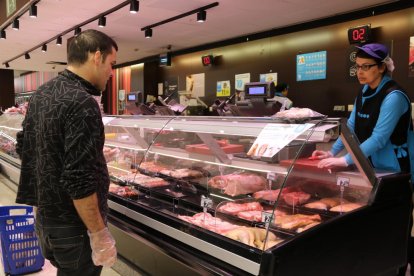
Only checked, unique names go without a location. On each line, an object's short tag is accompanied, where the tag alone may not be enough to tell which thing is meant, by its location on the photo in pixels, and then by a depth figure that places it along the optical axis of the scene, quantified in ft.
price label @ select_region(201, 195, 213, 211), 7.75
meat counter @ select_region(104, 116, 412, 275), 5.74
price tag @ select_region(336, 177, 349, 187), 6.96
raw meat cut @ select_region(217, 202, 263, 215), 7.30
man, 5.14
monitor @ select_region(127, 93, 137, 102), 20.40
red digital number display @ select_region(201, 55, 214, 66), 29.01
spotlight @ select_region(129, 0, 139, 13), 17.30
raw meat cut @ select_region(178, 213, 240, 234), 6.69
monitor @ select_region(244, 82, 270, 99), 11.53
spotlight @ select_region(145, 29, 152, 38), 23.76
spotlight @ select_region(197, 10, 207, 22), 19.14
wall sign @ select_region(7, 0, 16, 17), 21.30
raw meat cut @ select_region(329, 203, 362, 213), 6.42
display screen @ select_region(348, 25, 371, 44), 18.75
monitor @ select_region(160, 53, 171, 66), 33.63
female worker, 7.52
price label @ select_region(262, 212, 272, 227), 6.16
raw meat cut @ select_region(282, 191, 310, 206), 7.06
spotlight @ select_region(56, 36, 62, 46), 27.62
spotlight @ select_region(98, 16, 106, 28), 20.70
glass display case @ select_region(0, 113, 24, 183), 19.06
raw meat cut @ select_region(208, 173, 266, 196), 8.19
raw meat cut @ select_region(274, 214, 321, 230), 6.20
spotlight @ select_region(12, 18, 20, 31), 21.84
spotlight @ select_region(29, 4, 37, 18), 18.39
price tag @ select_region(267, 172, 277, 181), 7.85
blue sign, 21.44
